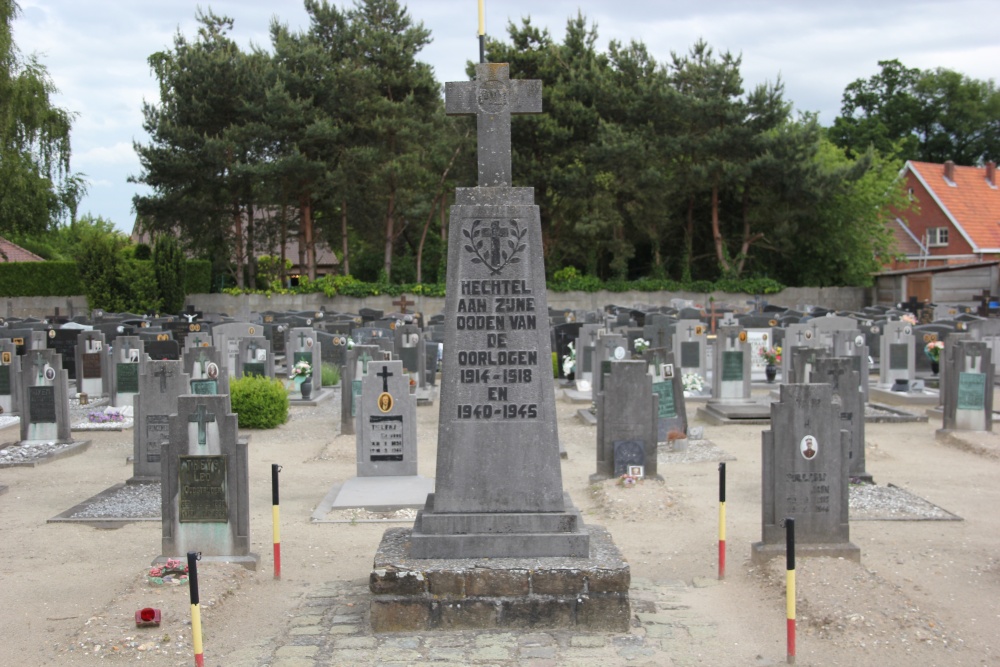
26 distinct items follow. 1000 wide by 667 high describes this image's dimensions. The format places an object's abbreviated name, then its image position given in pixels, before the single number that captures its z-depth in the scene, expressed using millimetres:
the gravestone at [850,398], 10281
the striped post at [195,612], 5387
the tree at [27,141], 32719
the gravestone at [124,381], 16875
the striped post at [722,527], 7541
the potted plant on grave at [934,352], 18969
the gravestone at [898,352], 18844
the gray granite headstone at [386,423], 10484
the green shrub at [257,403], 14820
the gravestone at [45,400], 13242
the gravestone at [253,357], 18469
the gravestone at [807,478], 7676
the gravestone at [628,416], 10828
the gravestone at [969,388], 13836
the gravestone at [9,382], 16422
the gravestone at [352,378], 14280
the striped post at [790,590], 5781
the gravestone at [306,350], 19109
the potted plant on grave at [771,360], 19767
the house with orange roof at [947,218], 47853
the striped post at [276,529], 7527
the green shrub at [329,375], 20016
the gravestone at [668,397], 12969
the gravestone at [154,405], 10609
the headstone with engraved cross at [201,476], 7453
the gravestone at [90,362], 18703
